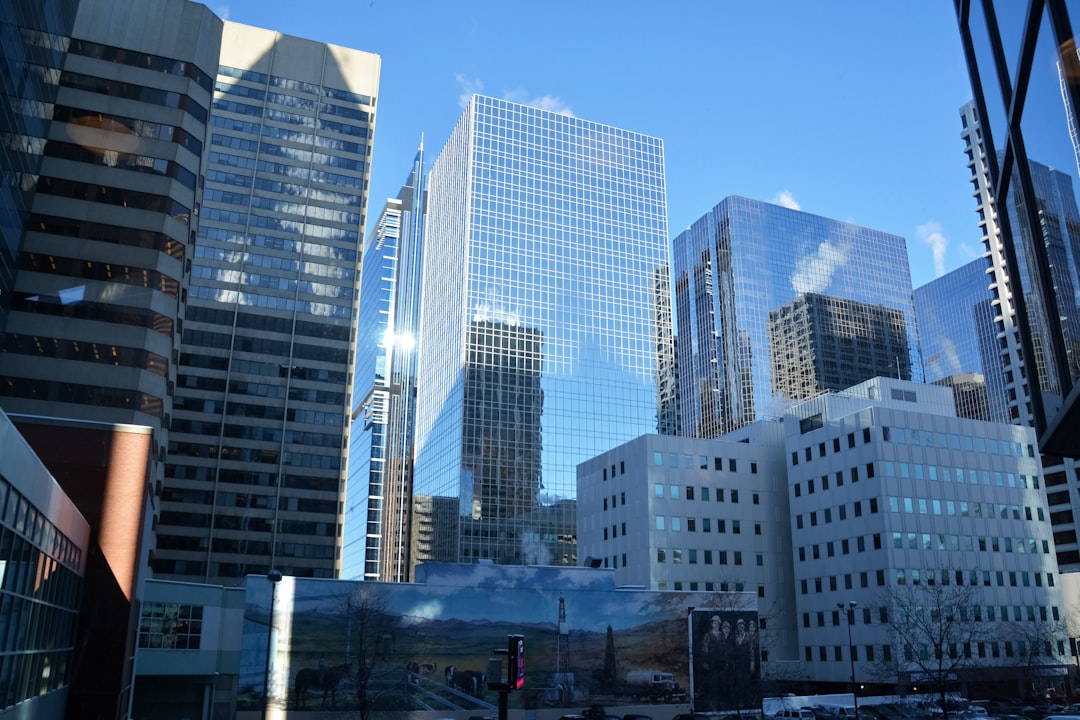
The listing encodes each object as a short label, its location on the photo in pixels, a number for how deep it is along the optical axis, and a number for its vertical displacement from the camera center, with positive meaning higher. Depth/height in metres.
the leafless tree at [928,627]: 84.56 -0.77
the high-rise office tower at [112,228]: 75.38 +34.45
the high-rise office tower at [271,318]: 119.19 +43.11
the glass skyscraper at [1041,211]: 9.44 +5.17
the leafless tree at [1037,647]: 90.12 -2.71
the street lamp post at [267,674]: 60.97 -3.87
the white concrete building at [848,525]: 90.94 +10.54
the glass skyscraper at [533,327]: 163.50 +55.86
